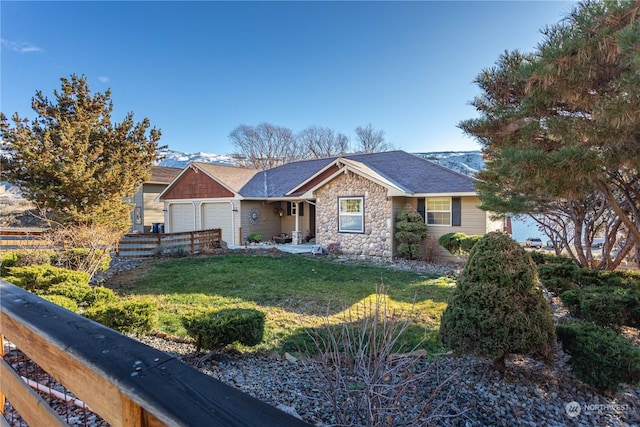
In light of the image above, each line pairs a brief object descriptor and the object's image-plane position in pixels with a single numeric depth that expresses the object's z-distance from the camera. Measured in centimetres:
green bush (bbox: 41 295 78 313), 435
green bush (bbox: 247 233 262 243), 1706
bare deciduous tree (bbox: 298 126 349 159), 4069
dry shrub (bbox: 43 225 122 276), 831
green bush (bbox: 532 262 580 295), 671
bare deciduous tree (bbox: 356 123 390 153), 3956
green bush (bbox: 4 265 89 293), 582
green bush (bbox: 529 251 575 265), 776
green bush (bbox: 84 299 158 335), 425
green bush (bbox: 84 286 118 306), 533
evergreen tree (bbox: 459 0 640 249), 392
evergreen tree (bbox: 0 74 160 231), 1002
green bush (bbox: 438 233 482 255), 1156
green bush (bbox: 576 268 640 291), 583
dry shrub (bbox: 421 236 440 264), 1283
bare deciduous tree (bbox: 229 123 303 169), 4100
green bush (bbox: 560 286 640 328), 484
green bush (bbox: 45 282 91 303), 541
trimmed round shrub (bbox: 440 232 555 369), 346
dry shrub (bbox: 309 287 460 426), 237
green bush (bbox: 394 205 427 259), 1291
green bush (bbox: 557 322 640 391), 327
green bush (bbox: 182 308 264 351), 394
